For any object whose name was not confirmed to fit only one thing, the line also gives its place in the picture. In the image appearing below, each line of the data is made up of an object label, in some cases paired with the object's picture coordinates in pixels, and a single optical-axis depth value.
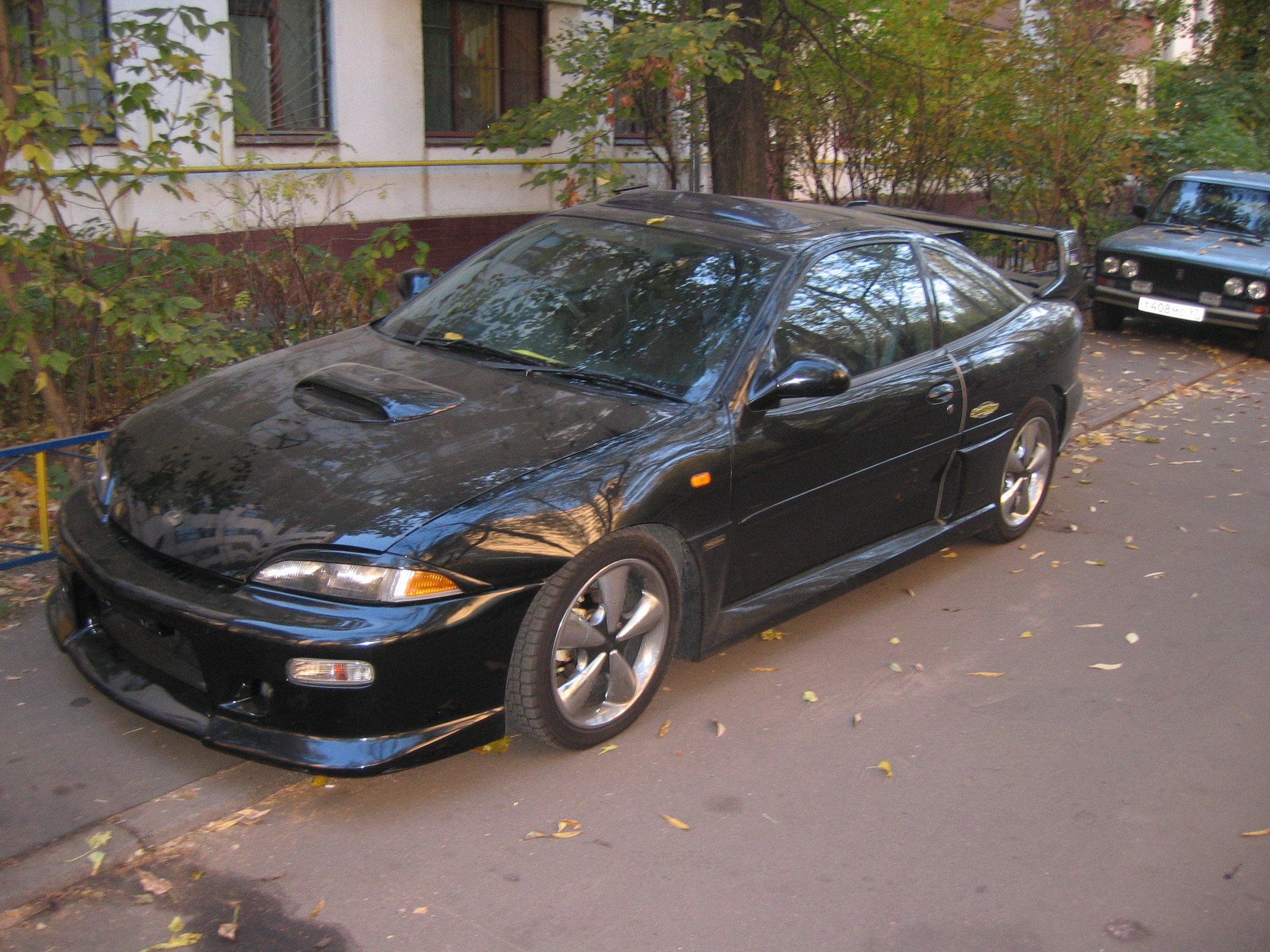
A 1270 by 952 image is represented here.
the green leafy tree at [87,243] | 5.49
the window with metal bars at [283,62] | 11.59
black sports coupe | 3.40
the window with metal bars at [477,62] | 13.51
